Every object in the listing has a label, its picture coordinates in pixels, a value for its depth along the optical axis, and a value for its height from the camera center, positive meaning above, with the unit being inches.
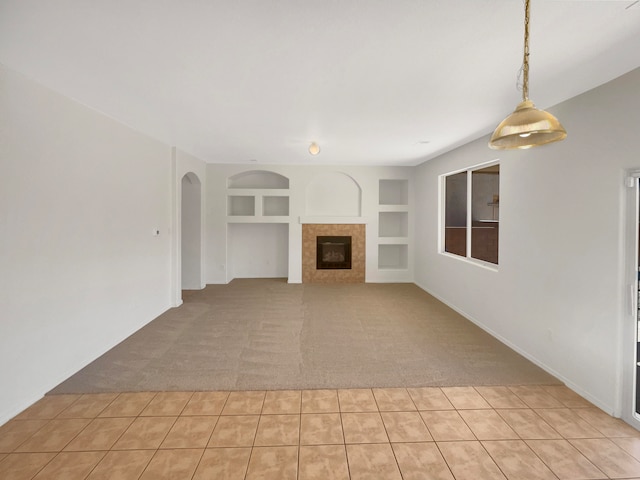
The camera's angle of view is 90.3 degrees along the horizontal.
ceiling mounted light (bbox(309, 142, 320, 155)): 184.1 +48.9
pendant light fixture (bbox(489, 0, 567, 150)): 57.2 +19.9
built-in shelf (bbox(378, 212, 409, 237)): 294.4 +6.4
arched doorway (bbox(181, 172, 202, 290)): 254.1 -3.1
